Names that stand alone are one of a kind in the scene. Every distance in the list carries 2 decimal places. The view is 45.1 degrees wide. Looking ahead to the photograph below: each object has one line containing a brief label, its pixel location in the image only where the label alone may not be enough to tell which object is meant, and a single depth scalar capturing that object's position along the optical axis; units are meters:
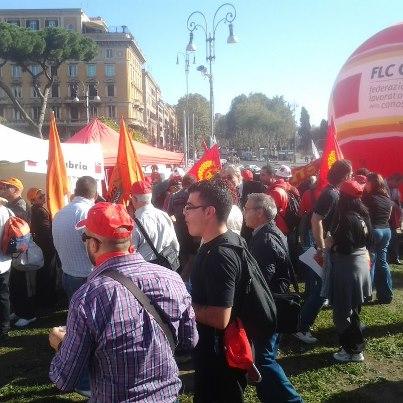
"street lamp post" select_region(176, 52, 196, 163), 23.61
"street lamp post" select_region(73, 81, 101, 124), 70.19
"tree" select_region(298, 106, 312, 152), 94.19
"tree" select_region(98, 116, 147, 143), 40.99
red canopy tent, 10.53
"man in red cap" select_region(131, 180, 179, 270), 4.52
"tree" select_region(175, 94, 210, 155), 75.12
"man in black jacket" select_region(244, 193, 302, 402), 3.21
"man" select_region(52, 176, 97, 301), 4.43
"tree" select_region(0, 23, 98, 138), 42.91
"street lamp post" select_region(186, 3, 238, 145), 16.69
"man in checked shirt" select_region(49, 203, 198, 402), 1.88
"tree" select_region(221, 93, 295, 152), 86.88
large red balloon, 10.11
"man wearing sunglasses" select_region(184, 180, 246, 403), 2.53
